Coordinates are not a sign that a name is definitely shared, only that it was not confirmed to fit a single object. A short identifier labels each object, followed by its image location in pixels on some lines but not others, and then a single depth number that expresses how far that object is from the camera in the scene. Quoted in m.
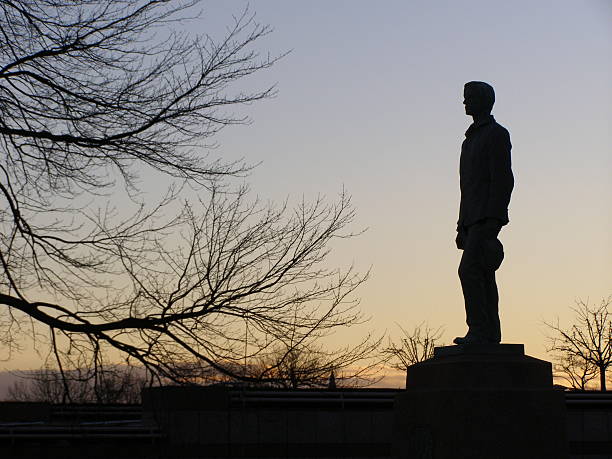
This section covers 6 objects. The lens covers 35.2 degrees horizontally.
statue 11.62
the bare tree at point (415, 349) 48.62
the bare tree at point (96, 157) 10.23
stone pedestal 10.92
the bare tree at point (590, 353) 38.88
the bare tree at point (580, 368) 39.56
